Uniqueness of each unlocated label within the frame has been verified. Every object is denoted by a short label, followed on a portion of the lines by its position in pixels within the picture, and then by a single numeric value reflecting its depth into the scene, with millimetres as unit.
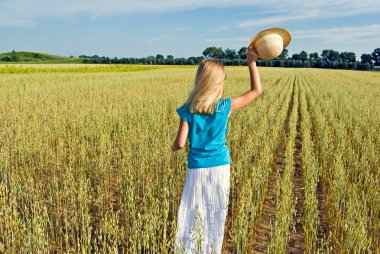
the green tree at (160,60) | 85188
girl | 2535
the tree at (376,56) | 118812
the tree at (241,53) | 107062
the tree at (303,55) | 126500
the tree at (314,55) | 132000
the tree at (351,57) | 126375
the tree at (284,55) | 107600
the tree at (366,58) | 120250
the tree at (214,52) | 107375
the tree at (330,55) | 128625
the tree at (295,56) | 126438
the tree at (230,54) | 107375
